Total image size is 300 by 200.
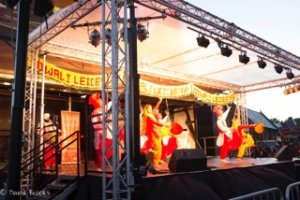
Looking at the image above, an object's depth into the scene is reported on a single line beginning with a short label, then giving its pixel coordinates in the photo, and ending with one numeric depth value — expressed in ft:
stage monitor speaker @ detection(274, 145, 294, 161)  29.81
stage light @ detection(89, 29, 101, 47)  23.96
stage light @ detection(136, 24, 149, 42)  23.07
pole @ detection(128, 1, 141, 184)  17.49
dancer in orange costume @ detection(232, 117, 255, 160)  35.94
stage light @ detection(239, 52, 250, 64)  31.19
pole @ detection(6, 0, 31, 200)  7.04
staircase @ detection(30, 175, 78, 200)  19.22
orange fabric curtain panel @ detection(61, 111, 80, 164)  34.16
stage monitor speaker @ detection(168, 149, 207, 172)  20.45
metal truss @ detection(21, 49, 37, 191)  25.46
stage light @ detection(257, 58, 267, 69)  33.24
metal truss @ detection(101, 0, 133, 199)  16.49
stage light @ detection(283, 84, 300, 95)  42.09
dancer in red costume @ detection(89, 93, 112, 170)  26.33
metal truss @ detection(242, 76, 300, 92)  42.78
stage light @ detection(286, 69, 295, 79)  37.14
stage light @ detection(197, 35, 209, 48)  26.94
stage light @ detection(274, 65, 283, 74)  35.14
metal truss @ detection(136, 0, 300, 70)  22.80
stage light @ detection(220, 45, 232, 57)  29.01
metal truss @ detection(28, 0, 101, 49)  21.79
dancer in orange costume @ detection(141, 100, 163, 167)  29.99
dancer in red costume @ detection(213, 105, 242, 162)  34.37
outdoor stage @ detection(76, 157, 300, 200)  17.98
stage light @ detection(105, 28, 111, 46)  22.43
